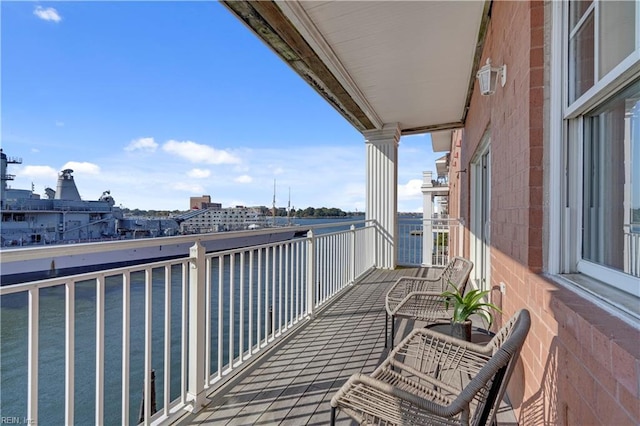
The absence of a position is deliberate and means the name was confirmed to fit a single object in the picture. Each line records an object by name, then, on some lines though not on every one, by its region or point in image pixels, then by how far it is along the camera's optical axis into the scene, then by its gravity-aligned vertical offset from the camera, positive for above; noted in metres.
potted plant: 2.07 -0.67
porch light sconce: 2.35 +1.05
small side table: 2.32 -0.88
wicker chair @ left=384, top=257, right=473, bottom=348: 2.42 -0.75
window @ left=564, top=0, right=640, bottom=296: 0.93 +0.27
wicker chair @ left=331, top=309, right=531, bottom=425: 1.03 -0.73
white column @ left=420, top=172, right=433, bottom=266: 6.46 -0.59
